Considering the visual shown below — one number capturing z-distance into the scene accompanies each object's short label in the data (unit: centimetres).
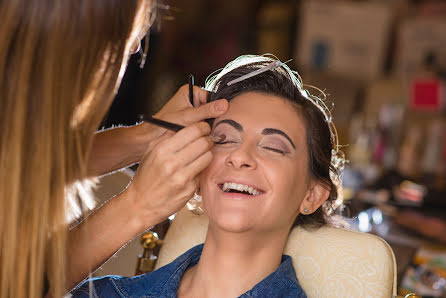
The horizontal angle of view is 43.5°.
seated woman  129
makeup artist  93
